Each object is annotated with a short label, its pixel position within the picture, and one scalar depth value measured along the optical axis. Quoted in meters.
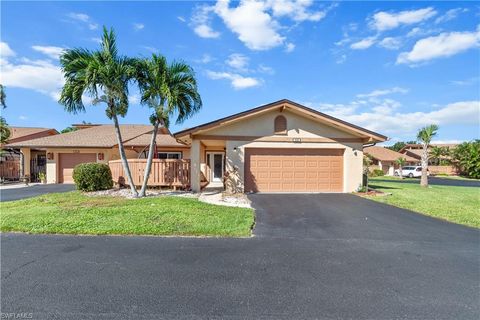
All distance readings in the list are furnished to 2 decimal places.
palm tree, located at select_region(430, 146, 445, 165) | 47.59
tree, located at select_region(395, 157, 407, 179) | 41.31
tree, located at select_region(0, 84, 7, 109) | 19.51
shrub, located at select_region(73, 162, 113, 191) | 13.03
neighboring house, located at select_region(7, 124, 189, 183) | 18.98
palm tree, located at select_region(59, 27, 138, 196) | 10.48
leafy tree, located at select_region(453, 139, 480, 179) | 38.69
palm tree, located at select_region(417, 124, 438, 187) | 23.01
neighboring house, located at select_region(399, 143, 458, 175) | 44.69
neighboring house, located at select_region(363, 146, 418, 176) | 42.20
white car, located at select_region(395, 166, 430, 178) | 37.44
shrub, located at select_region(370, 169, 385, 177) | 38.07
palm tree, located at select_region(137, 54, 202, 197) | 11.26
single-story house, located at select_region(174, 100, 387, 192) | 13.54
